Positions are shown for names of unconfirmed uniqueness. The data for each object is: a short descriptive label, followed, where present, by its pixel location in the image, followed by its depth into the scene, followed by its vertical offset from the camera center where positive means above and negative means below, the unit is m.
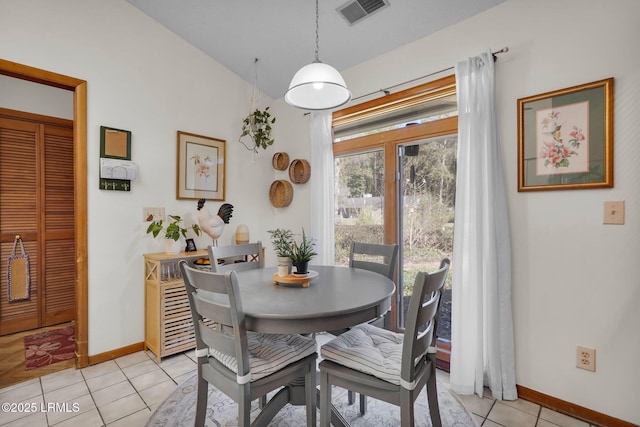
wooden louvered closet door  2.97 +0.01
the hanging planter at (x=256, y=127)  3.28 +0.90
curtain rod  2.01 +1.02
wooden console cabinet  2.52 -0.77
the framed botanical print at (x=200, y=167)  2.99 +0.44
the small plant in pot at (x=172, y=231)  2.63 -0.16
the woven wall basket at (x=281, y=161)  3.61 +0.58
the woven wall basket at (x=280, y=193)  3.54 +0.21
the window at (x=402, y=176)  2.47 +0.31
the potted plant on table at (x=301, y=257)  1.77 -0.25
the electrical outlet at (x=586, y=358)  1.78 -0.83
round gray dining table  1.27 -0.40
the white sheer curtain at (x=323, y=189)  3.09 +0.22
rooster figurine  2.88 -0.09
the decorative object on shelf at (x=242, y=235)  3.31 -0.24
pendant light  1.90 +0.70
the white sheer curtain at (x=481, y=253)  2.02 -0.27
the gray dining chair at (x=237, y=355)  1.26 -0.65
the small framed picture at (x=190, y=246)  2.88 -0.30
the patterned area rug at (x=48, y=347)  2.51 -1.15
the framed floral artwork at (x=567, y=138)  1.74 +0.42
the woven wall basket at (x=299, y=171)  3.39 +0.44
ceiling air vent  2.19 +1.43
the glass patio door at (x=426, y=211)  2.48 +0.00
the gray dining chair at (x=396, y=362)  1.28 -0.66
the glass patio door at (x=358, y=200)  2.89 +0.11
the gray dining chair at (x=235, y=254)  2.09 -0.29
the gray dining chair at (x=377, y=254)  2.18 -0.33
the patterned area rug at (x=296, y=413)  1.78 -1.17
